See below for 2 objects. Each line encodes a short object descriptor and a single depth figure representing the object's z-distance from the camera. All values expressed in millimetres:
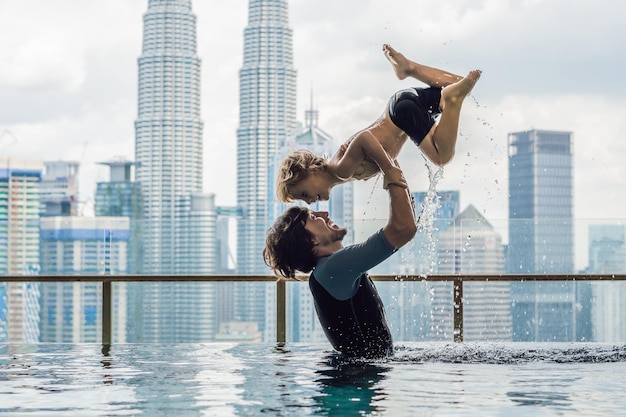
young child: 5199
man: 5016
